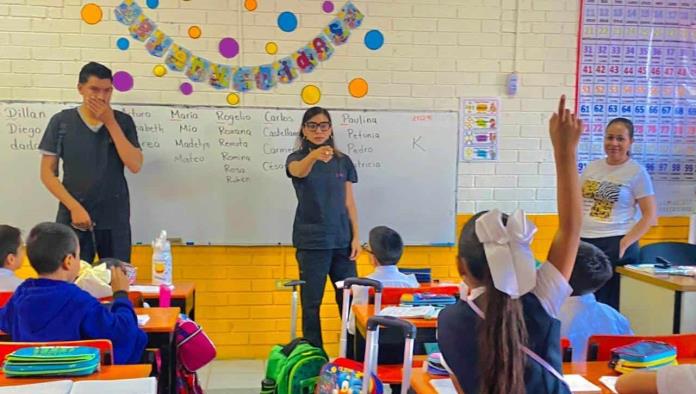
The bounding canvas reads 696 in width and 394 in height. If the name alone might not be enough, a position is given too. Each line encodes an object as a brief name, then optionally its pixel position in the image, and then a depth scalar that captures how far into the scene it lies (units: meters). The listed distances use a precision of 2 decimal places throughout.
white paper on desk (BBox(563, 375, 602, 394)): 1.90
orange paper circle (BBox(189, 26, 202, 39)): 4.49
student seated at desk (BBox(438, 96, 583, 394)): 1.54
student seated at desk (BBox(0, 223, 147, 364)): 2.30
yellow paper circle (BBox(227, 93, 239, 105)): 4.55
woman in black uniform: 4.05
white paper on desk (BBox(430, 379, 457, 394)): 1.94
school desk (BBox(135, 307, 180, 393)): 2.65
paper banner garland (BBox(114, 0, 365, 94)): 4.44
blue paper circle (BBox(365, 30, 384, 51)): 4.66
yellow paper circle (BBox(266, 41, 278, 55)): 4.57
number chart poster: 4.88
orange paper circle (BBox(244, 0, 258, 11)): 4.52
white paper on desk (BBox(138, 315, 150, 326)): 2.68
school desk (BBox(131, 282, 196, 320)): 3.32
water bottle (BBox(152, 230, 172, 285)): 3.63
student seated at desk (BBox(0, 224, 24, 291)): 3.08
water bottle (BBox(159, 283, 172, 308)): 3.24
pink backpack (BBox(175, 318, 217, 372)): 3.01
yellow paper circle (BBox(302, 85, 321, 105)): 4.61
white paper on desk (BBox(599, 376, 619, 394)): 1.96
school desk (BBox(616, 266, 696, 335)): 3.59
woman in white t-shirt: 4.18
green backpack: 2.72
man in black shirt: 3.94
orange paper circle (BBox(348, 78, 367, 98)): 4.66
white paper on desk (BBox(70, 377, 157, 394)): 1.81
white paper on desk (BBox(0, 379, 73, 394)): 1.81
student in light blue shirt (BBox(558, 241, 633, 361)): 2.50
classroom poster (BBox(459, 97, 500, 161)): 4.78
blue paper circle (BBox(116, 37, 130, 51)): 4.44
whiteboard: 4.38
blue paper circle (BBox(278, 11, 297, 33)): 4.56
